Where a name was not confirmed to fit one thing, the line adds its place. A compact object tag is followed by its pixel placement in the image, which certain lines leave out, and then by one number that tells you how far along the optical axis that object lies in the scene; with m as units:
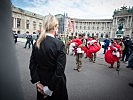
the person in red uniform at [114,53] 4.03
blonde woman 0.97
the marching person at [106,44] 7.75
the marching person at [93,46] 4.92
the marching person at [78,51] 3.64
